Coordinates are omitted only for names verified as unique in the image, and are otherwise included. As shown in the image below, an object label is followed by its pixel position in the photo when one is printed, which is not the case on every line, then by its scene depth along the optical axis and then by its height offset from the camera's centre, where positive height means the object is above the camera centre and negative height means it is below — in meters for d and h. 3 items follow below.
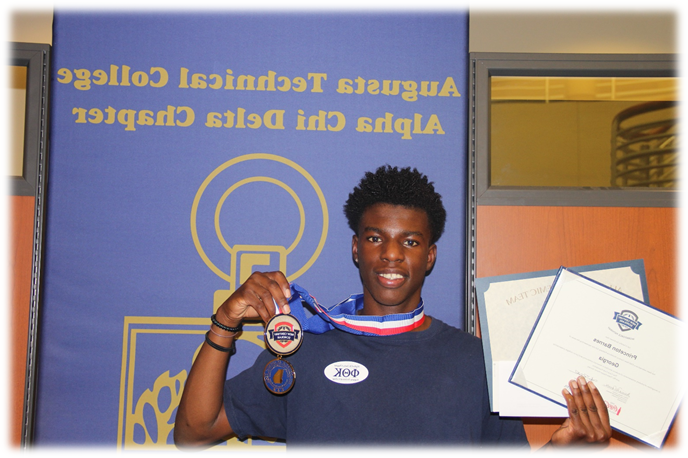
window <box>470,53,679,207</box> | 2.12 +0.66
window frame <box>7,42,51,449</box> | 2.09 +0.32
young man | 1.67 -0.43
